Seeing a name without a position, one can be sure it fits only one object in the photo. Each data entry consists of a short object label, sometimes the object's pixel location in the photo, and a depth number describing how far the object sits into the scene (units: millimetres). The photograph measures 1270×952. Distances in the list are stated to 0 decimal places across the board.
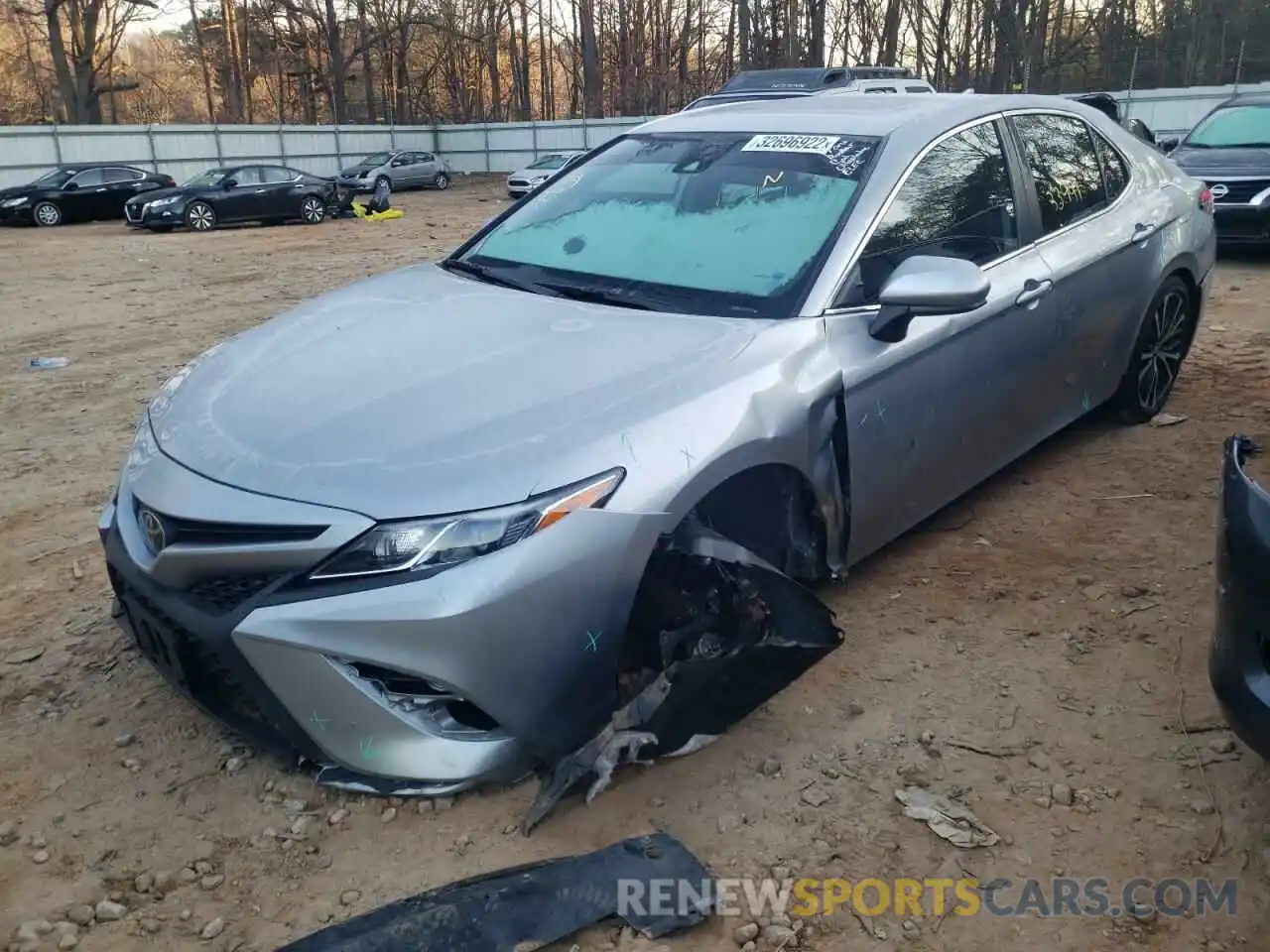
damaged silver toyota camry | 2383
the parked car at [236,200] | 19859
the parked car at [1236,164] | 9922
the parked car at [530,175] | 26547
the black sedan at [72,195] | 21422
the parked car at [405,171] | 29703
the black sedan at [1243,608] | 2098
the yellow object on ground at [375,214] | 22055
